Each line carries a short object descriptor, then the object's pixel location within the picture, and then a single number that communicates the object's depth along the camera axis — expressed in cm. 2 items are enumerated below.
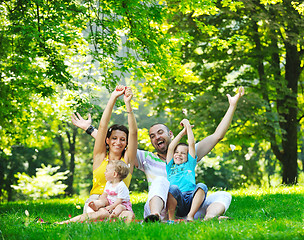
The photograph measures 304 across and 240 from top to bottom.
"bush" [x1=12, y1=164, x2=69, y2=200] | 2604
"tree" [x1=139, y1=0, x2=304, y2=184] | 1268
